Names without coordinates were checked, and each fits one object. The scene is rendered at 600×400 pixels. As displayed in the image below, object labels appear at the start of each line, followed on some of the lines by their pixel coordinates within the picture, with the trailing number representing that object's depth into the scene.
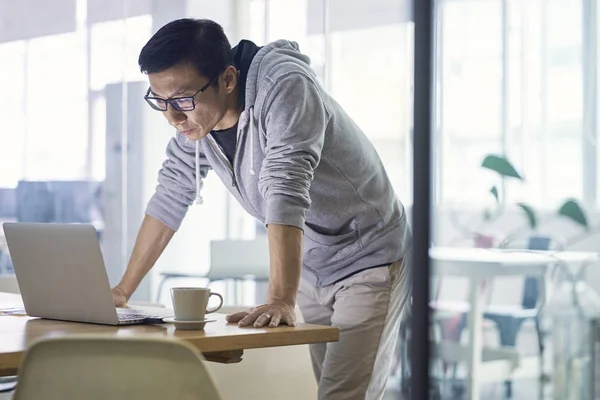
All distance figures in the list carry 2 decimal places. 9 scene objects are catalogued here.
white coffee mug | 2.71
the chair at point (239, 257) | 6.41
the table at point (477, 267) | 2.67
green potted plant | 2.65
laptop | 2.71
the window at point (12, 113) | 8.06
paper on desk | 3.03
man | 2.94
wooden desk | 2.52
